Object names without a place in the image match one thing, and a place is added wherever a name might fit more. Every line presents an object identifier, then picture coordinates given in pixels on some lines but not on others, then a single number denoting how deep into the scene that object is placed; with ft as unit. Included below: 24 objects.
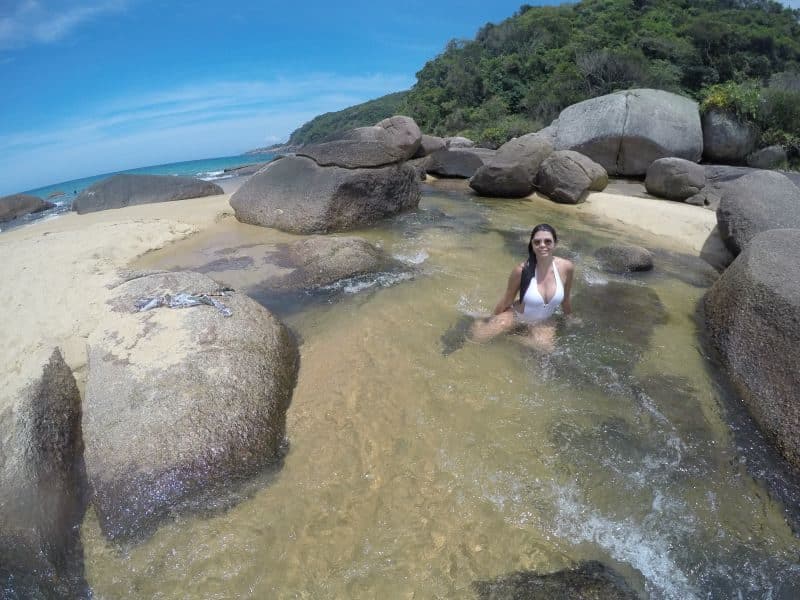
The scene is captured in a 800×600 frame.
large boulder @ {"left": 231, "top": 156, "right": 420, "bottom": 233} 25.34
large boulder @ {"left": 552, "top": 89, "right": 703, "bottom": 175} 40.34
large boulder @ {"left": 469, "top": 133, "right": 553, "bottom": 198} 34.42
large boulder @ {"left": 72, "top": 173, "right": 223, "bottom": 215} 40.16
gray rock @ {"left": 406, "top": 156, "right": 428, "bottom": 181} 43.81
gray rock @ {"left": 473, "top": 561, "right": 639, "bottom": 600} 6.87
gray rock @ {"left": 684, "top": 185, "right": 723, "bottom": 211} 30.96
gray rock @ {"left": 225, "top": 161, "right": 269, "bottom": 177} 83.66
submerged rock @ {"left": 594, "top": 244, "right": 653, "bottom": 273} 20.20
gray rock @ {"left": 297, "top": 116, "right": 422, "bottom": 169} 26.73
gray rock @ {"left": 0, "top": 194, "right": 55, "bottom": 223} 50.88
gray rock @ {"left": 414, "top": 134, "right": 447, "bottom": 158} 51.21
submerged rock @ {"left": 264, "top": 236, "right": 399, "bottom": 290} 18.60
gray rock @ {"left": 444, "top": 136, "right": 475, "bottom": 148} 63.63
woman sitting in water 13.75
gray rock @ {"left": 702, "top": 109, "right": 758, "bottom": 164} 41.39
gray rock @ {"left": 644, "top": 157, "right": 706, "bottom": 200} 31.63
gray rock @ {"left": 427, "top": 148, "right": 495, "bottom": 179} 43.21
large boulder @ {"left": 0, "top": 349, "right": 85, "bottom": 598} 7.05
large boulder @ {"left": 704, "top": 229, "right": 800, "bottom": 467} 10.13
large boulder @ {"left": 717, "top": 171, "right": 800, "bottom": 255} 19.69
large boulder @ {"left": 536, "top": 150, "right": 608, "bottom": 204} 32.83
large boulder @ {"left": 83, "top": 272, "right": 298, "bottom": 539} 8.41
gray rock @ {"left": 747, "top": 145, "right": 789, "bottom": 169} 40.04
